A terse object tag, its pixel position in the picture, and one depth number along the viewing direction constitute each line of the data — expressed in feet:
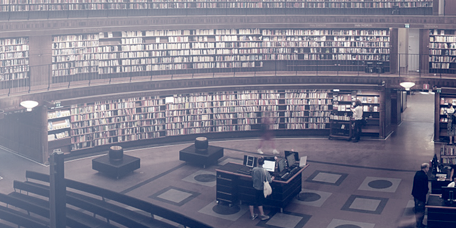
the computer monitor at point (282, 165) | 40.32
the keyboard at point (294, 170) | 40.83
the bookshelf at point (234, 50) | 57.21
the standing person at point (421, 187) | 36.70
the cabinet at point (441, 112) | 56.39
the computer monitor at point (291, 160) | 41.60
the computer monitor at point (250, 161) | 40.67
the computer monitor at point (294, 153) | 42.83
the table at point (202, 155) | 49.11
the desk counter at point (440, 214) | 33.91
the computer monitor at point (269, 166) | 39.70
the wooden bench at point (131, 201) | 33.35
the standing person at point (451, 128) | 45.13
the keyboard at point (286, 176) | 39.49
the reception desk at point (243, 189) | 39.19
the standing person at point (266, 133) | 53.72
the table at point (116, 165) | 46.37
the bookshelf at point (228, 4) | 56.18
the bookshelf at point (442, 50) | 60.39
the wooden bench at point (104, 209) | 35.12
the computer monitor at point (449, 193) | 34.17
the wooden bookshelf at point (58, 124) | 51.29
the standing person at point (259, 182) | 37.35
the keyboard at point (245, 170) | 40.43
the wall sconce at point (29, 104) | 43.96
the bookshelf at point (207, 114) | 55.05
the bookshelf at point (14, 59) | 50.44
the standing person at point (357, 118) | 57.41
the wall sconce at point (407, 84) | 54.29
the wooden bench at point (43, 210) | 36.47
